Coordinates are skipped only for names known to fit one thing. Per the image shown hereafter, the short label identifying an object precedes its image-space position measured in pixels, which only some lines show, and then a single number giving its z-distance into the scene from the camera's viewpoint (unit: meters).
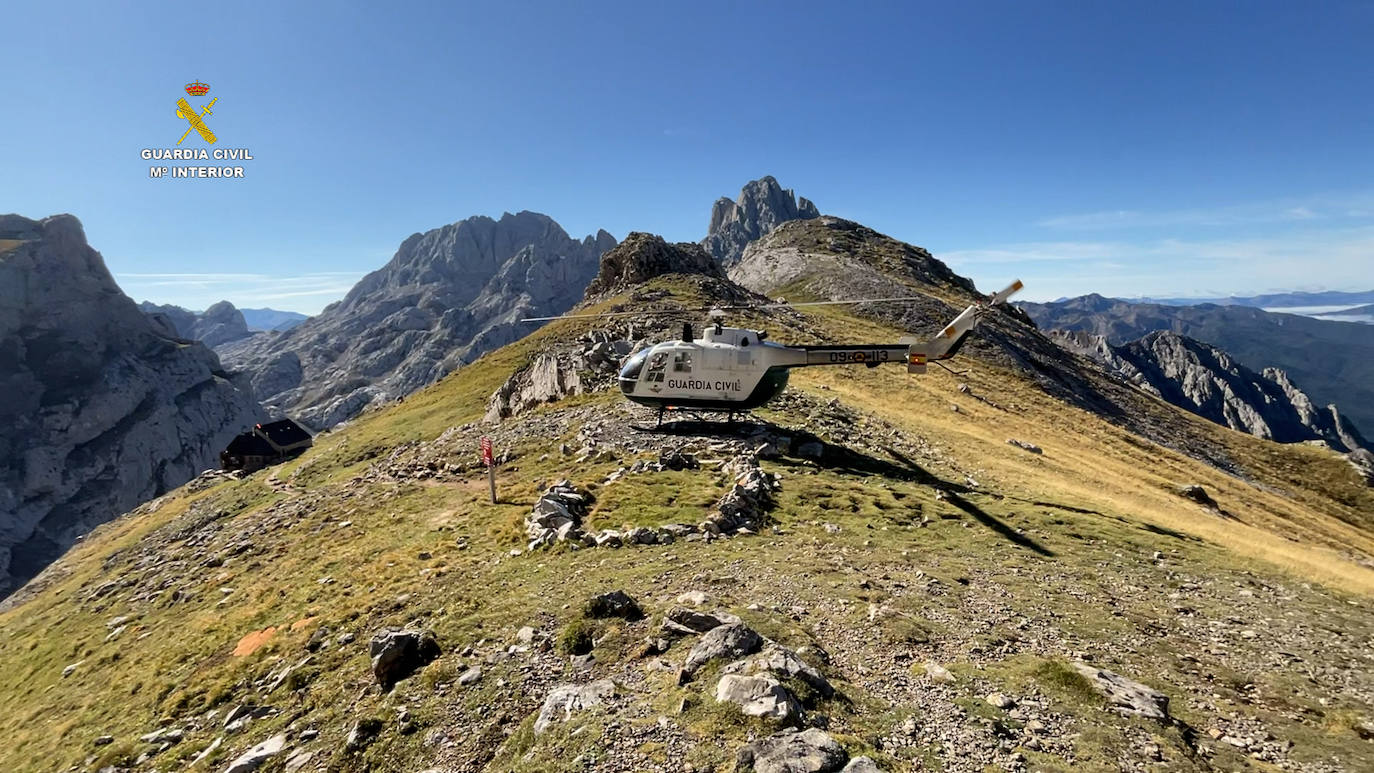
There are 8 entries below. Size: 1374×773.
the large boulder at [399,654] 11.38
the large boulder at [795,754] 6.50
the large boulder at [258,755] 10.01
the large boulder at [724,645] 9.02
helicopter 26.86
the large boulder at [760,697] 7.48
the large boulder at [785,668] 8.45
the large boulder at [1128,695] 8.66
